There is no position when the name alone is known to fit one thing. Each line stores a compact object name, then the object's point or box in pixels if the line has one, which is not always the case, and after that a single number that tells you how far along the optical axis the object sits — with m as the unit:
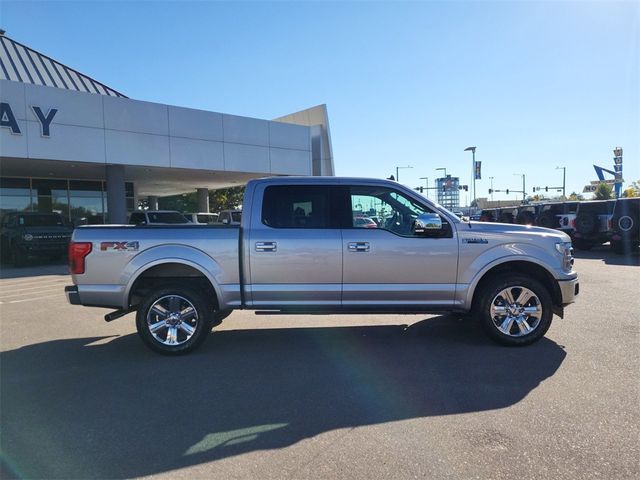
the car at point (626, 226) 16.52
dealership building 18.02
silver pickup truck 5.55
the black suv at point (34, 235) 16.31
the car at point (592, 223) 18.20
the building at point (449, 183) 65.75
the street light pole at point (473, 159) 48.88
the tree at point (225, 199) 48.72
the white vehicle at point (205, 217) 22.67
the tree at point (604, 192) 59.33
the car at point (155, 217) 17.36
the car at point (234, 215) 10.99
